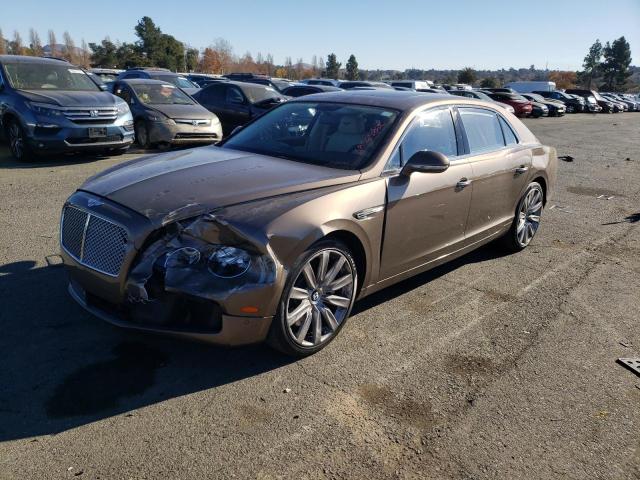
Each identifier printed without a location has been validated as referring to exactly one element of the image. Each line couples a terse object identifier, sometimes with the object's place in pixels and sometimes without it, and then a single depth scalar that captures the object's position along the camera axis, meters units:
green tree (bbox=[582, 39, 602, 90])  100.25
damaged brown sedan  3.09
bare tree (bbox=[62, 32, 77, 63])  86.36
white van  52.03
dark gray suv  8.80
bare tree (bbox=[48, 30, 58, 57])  103.00
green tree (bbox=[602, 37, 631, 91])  95.62
